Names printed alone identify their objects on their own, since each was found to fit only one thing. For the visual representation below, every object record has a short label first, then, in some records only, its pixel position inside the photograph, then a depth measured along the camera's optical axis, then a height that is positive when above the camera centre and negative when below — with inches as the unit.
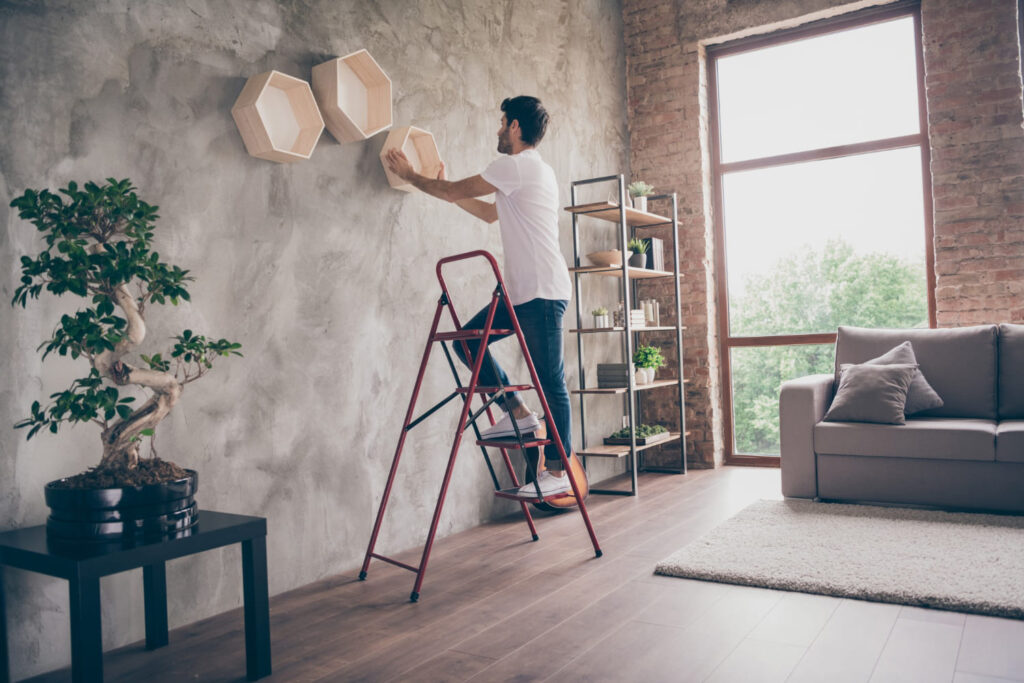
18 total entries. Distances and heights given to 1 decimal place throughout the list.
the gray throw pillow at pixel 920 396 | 154.8 -11.2
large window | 197.5 +38.3
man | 120.6 +16.3
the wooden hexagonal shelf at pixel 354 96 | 114.6 +40.6
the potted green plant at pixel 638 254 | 193.0 +24.2
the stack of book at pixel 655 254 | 201.2 +24.9
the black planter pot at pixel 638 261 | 192.9 +22.3
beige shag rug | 96.7 -31.0
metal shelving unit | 173.9 +14.5
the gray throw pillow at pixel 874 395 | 149.6 -10.3
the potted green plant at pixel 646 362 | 195.3 -3.1
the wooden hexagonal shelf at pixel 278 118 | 103.3 +34.3
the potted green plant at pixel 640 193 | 198.1 +40.8
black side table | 65.9 -18.2
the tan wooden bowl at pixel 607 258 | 178.5 +21.7
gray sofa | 138.5 -17.9
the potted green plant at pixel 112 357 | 70.9 +1.2
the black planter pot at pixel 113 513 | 72.0 -13.5
